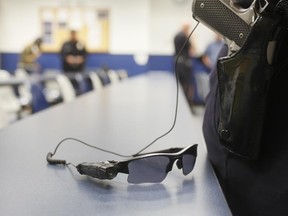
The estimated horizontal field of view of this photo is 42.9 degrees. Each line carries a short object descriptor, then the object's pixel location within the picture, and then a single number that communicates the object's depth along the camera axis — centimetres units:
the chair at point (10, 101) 408
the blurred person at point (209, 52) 628
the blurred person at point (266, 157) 62
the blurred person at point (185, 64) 562
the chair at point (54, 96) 299
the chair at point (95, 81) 326
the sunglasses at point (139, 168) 62
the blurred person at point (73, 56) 588
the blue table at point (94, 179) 53
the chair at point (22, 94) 383
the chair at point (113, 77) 417
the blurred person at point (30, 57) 564
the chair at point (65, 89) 265
